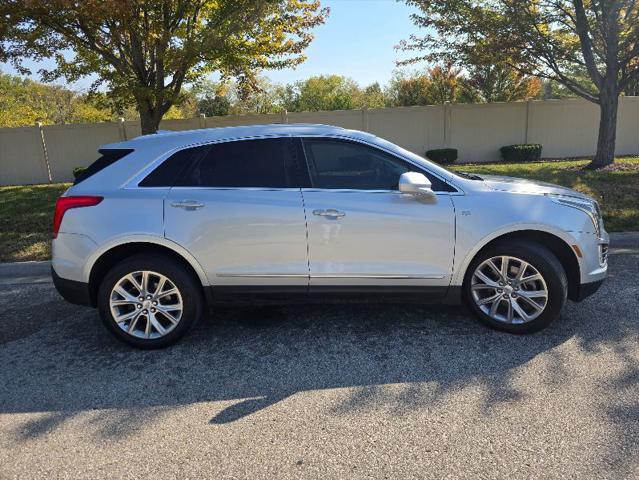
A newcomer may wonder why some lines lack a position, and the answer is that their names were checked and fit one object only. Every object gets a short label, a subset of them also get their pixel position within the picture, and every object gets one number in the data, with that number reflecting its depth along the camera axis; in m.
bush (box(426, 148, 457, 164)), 17.00
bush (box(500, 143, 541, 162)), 16.70
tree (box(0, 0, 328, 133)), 10.36
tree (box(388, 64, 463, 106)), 28.69
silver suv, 3.87
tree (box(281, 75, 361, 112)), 37.50
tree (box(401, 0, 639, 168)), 12.09
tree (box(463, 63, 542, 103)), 26.23
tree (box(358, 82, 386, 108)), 36.53
